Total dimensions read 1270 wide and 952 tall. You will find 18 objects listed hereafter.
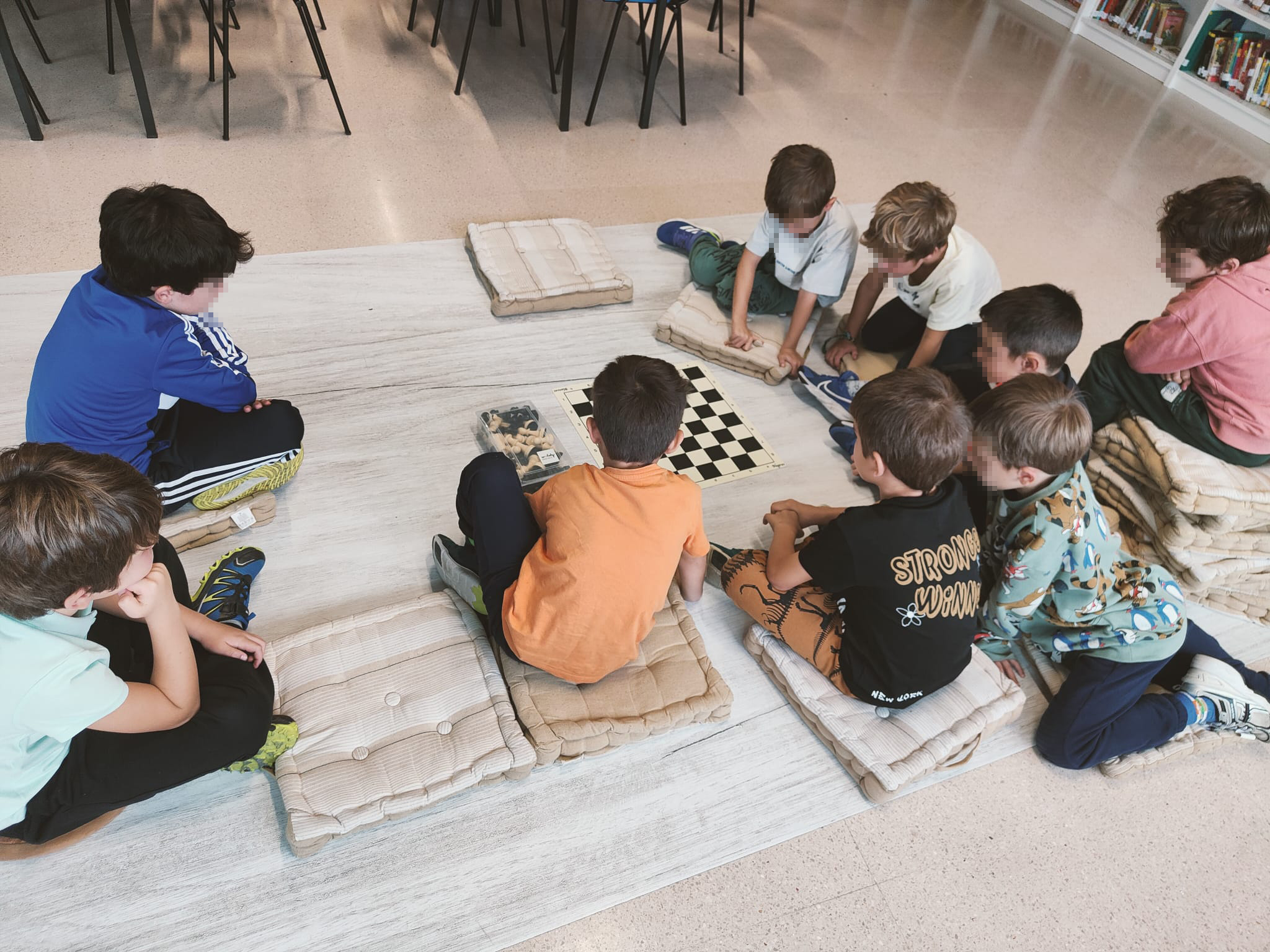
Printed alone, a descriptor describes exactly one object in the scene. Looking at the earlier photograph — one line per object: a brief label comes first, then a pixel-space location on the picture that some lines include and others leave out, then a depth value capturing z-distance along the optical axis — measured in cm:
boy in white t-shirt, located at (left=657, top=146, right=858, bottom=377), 228
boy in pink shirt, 194
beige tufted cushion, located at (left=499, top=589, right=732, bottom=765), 158
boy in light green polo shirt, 109
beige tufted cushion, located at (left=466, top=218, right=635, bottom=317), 260
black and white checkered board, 228
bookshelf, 449
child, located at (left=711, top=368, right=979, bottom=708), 155
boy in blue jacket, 160
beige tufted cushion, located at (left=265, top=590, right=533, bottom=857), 145
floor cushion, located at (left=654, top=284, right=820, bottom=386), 255
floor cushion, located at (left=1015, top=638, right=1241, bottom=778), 178
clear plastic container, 213
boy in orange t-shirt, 146
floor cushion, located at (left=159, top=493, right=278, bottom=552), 182
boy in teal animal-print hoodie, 162
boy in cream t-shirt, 218
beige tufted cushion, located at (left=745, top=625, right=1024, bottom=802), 166
